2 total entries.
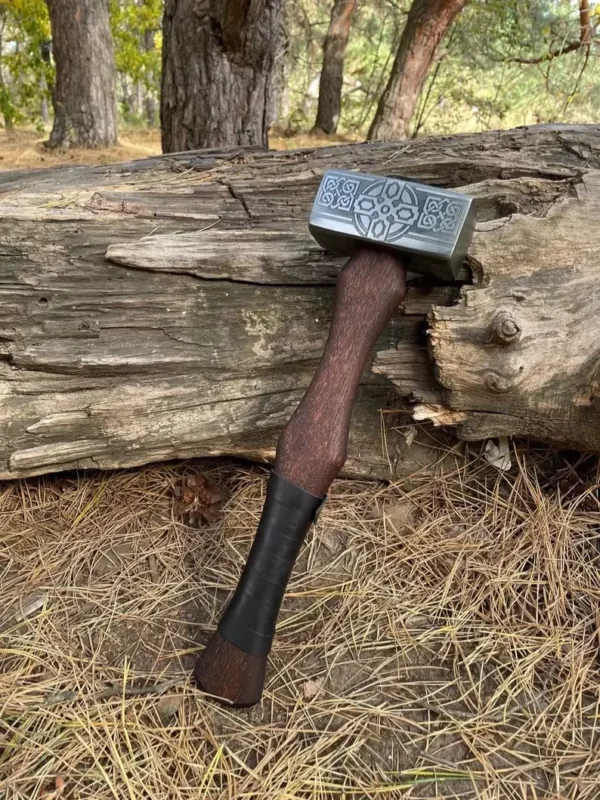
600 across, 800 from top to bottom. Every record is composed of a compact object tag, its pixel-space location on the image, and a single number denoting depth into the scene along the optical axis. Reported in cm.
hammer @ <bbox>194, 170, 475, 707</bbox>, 41
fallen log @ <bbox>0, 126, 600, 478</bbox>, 46
